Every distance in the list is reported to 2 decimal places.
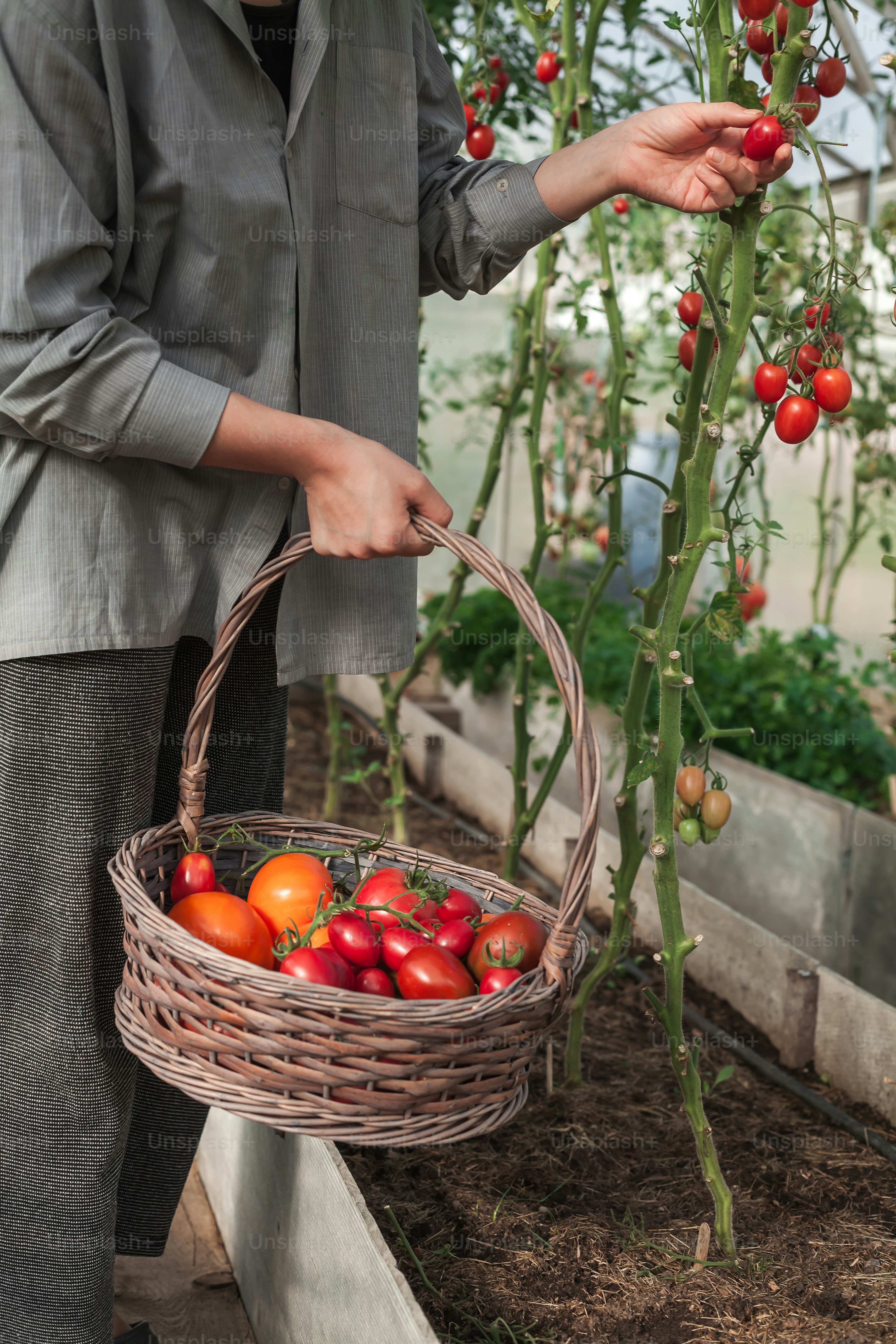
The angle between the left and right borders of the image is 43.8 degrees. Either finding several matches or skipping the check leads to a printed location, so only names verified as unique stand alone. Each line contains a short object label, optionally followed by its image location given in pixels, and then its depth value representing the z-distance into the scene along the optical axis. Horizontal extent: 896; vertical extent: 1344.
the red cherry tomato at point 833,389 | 1.15
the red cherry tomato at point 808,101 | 1.08
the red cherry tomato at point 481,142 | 1.92
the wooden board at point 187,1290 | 1.47
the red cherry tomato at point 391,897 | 1.06
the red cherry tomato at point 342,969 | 0.95
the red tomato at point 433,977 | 0.93
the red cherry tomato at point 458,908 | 1.08
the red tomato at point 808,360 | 1.20
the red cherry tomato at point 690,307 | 1.31
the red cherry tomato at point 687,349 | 1.36
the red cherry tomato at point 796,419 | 1.16
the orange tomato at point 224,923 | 0.97
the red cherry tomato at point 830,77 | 1.17
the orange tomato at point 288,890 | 1.06
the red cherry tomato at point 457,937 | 1.01
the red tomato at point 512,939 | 0.97
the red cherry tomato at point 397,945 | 0.99
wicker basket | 0.83
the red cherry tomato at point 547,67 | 1.73
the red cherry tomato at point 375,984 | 0.97
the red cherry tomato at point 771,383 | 1.18
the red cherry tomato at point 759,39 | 1.11
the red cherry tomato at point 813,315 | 1.17
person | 0.94
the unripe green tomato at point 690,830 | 1.25
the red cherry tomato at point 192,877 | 1.04
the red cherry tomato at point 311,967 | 0.92
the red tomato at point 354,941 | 0.99
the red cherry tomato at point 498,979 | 0.91
